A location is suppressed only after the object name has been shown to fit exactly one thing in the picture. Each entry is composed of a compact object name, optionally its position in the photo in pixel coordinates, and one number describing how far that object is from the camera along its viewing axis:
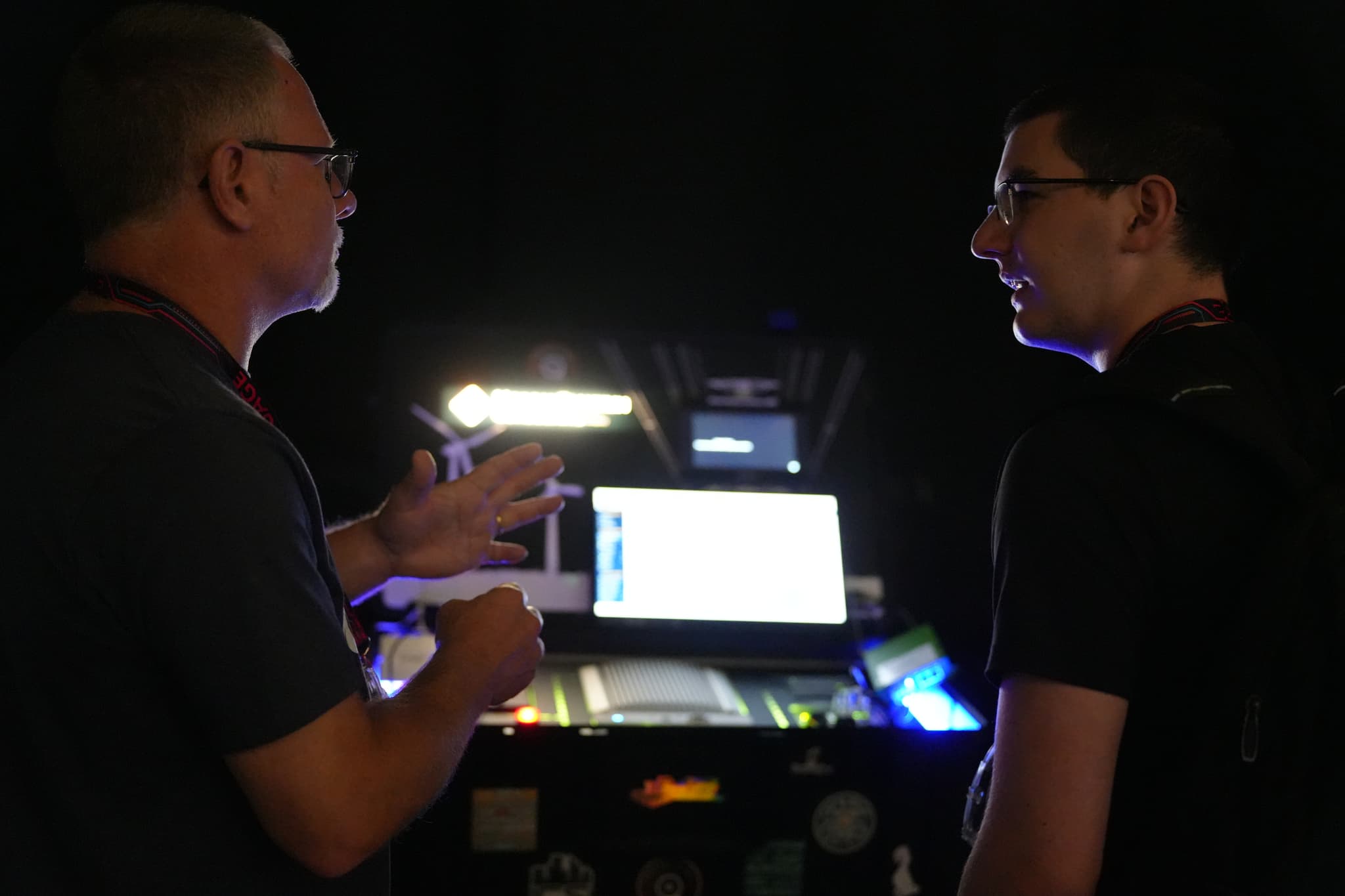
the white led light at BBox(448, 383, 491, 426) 2.39
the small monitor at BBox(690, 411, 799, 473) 2.38
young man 0.97
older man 0.90
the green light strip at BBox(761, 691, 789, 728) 1.93
